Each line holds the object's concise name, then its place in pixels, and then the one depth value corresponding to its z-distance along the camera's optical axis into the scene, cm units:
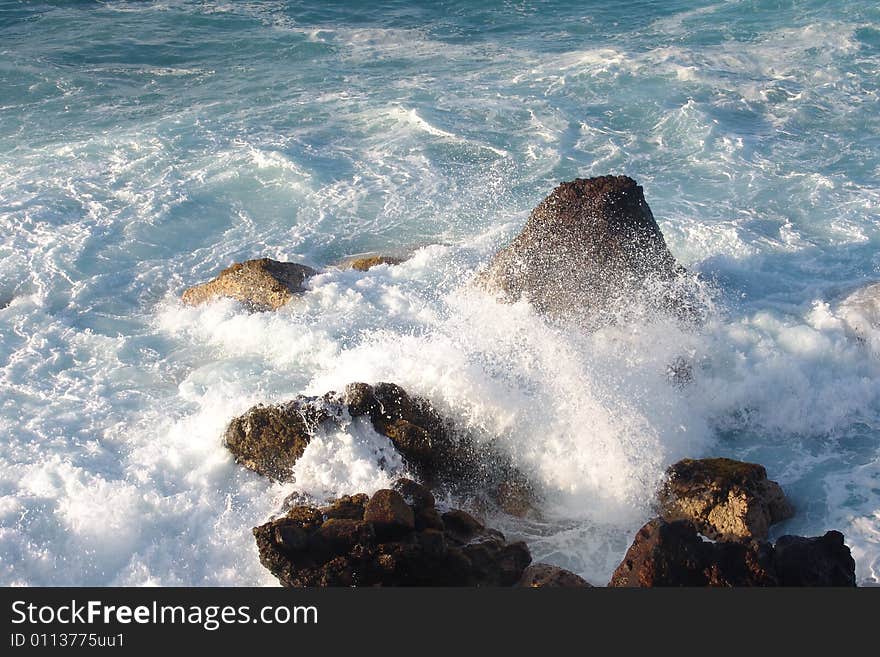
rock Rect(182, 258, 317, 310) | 1088
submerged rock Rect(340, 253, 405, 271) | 1202
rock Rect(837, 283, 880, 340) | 1026
